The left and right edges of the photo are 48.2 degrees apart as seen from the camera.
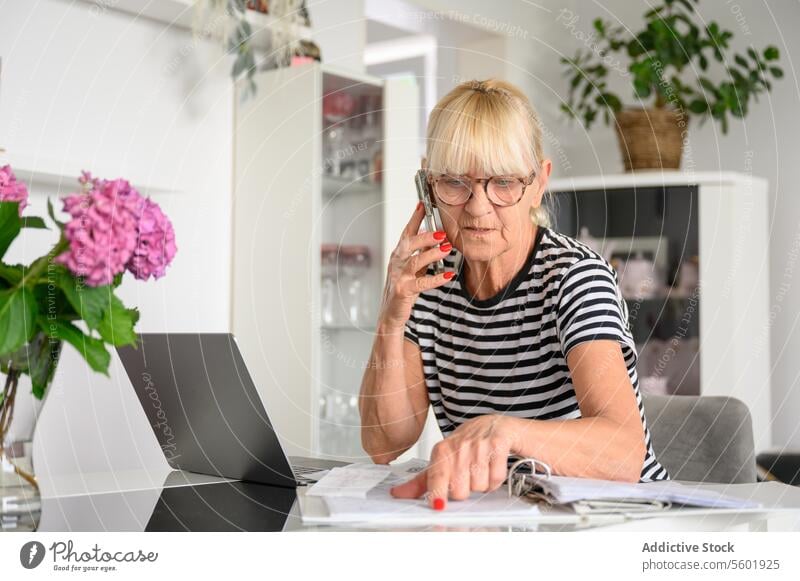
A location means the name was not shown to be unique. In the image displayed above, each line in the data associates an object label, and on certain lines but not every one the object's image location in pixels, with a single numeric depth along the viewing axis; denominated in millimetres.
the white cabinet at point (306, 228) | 2457
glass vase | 694
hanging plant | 2264
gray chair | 1330
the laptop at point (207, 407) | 908
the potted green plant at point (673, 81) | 2832
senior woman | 978
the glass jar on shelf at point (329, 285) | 2574
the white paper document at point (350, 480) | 844
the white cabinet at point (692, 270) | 2793
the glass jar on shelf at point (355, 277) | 2666
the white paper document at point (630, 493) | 774
